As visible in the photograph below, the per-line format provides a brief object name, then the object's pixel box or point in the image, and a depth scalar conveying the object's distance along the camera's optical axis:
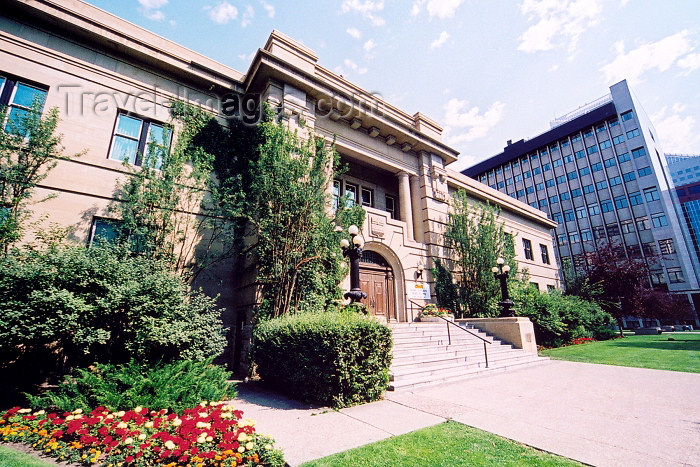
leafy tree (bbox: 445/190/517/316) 16.36
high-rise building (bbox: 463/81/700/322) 44.50
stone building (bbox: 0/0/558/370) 10.03
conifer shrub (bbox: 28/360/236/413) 4.92
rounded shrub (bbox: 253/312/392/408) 6.04
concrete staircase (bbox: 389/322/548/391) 8.04
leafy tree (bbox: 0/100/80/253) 8.09
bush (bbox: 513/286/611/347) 16.39
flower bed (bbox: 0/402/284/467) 3.59
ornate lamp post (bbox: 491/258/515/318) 14.34
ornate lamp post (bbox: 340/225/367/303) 10.23
